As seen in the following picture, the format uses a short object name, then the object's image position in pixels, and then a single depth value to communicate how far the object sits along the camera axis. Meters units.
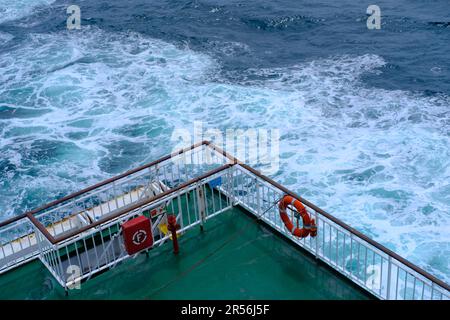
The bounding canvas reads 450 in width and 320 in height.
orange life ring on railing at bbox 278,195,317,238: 7.05
